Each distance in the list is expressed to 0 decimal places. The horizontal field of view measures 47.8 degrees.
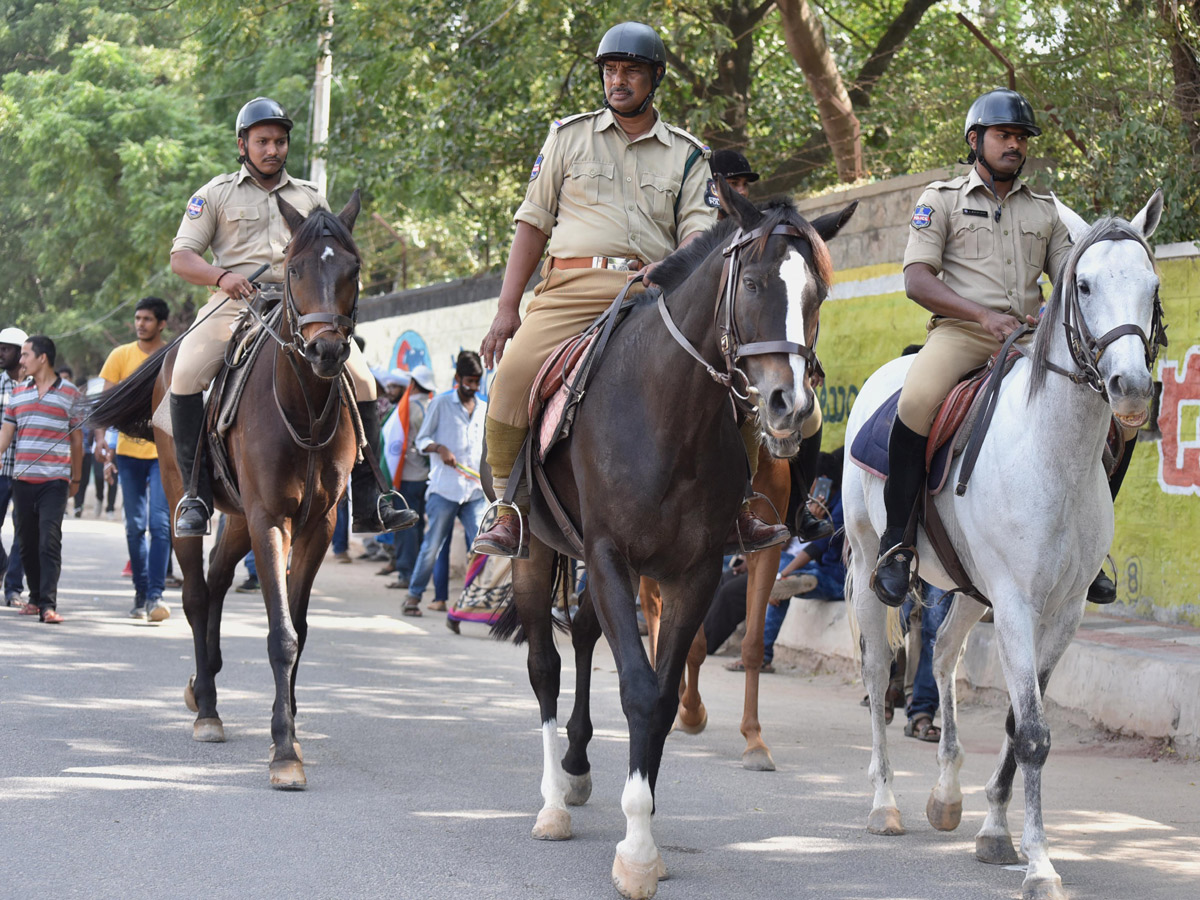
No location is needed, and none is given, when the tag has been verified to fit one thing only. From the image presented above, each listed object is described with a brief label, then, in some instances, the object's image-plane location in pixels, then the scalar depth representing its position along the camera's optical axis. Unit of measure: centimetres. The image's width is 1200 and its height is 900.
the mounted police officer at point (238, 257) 756
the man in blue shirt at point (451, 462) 1345
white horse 484
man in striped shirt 1163
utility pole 2231
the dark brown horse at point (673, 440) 468
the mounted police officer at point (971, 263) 603
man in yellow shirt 1206
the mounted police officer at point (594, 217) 602
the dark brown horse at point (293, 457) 647
